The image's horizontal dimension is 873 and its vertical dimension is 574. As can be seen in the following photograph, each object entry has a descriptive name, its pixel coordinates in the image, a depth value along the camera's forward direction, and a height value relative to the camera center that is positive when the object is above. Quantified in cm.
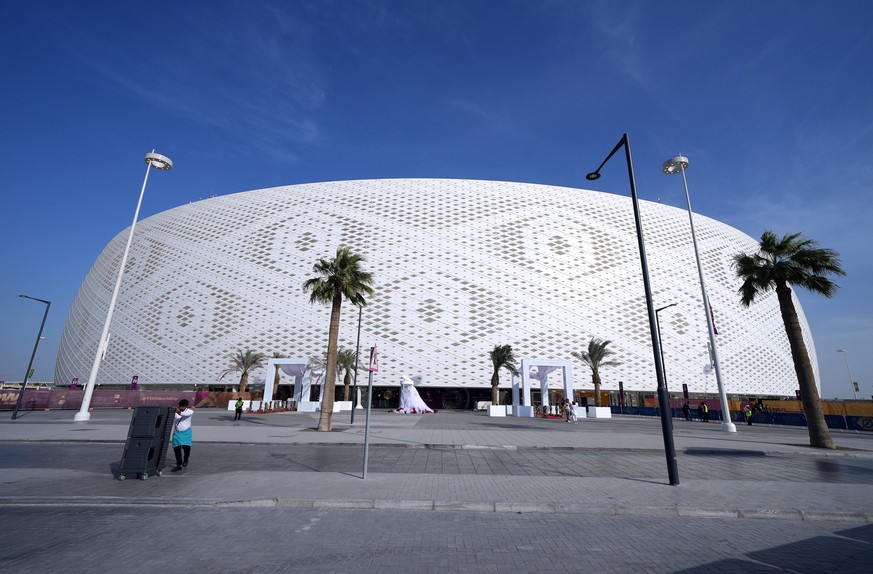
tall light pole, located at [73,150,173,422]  1911 +302
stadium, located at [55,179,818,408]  4562 +1237
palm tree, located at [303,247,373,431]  1811 +512
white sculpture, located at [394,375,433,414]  3622 -34
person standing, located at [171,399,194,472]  813 -92
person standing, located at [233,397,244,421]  2208 -83
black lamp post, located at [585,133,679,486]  728 +67
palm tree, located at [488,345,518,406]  3916 +374
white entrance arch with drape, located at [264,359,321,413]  3136 +108
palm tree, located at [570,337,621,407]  3893 +415
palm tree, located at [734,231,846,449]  1557 +529
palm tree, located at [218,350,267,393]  4153 +292
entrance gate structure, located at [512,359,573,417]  2972 +136
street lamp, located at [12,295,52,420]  2317 +238
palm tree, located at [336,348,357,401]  4134 +320
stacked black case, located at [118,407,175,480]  727 -98
